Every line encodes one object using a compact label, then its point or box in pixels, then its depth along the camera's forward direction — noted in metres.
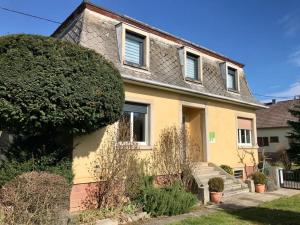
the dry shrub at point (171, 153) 11.48
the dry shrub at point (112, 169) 9.43
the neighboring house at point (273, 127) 35.59
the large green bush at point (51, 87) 7.32
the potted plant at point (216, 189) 11.66
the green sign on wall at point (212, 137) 15.20
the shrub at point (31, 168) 7.93
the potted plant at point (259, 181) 14.12
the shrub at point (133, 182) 9.73
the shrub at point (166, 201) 9.58
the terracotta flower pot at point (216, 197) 11.65
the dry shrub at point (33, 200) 6.38
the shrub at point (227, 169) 15.05
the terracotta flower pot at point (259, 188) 14.10
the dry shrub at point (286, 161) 21.87
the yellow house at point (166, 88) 11.28
